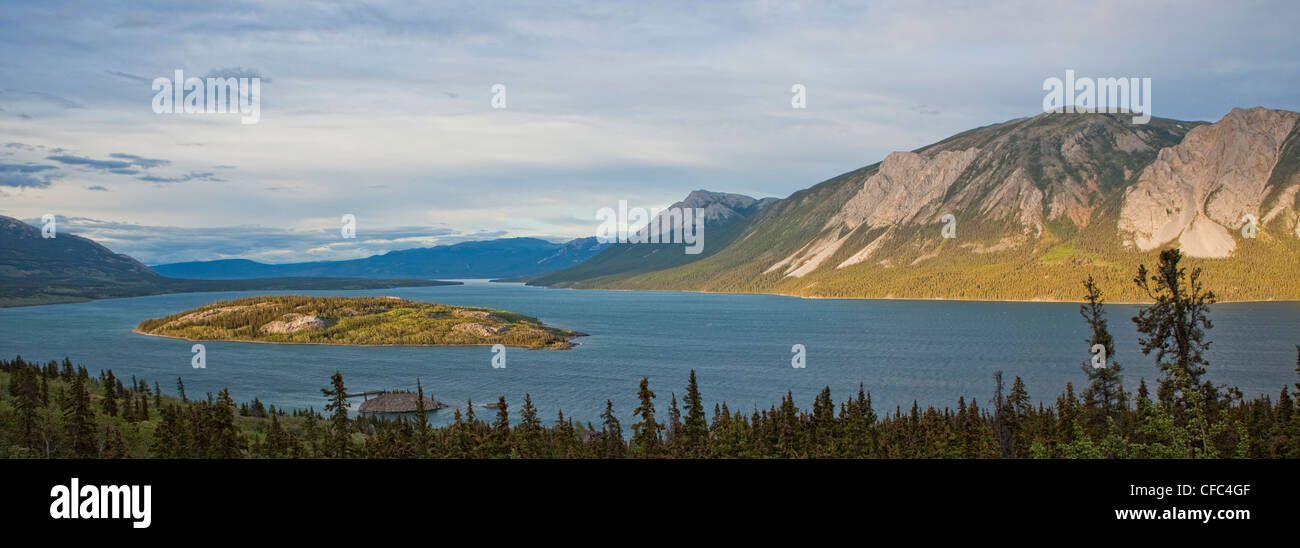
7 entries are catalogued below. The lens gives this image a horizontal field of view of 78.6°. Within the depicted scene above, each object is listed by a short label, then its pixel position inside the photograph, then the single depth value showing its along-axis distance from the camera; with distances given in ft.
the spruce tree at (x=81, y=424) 174.91
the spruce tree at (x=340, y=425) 182.93
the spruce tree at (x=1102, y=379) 147.43
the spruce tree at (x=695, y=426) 196.13
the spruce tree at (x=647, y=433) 174.40
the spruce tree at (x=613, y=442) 198.78
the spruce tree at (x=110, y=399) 226.48
